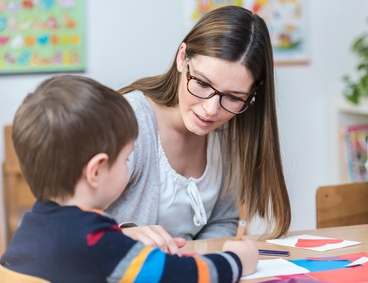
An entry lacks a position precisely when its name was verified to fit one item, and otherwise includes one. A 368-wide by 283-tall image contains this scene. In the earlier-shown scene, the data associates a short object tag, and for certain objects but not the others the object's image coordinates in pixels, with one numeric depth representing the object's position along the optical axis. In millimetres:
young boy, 1252
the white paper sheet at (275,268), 1491
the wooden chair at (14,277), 1273
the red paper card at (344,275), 1459
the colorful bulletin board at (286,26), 3351
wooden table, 1634
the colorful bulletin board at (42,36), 2923
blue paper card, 1525
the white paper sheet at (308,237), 1668
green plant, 3081
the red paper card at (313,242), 1691
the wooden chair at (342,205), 1971
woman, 1713
